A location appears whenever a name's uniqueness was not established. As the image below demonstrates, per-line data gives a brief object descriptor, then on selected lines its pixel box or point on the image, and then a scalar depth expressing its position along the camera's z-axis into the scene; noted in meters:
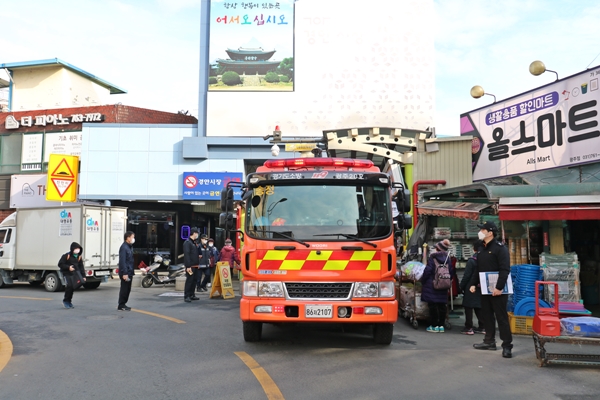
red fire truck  7.18
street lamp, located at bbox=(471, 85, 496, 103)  14.97
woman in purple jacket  9.32
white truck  17.11
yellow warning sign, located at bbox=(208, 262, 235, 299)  14.97
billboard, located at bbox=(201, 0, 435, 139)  24.05
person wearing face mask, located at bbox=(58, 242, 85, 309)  12.55
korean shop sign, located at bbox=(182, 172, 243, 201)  23.61
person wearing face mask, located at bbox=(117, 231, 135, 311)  12.10
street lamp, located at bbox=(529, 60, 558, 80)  12.84
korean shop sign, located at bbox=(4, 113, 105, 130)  25.55
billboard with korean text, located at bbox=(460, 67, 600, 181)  11.62
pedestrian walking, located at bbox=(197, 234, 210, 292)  15.40
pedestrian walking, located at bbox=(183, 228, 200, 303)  14.51
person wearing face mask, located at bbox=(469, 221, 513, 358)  7.32
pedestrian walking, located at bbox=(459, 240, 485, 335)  8.88
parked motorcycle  18.97
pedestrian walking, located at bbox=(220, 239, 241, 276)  17.66
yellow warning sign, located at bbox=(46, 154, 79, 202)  24.05
